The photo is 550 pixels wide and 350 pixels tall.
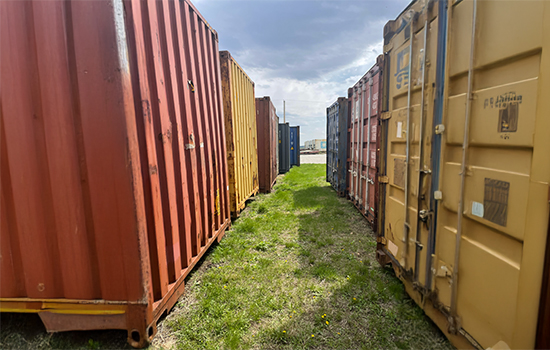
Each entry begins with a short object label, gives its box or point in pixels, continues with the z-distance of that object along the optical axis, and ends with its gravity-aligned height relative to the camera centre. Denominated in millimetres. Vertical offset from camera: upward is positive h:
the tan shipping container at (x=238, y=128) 5832 +430
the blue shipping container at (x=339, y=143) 8359 -29
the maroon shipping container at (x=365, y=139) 5508 +56
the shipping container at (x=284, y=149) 16422 -366
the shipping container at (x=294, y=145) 19562 -156
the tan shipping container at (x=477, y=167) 1620 -222
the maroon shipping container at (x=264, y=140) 9844 +147
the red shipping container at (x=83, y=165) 2156 -158
